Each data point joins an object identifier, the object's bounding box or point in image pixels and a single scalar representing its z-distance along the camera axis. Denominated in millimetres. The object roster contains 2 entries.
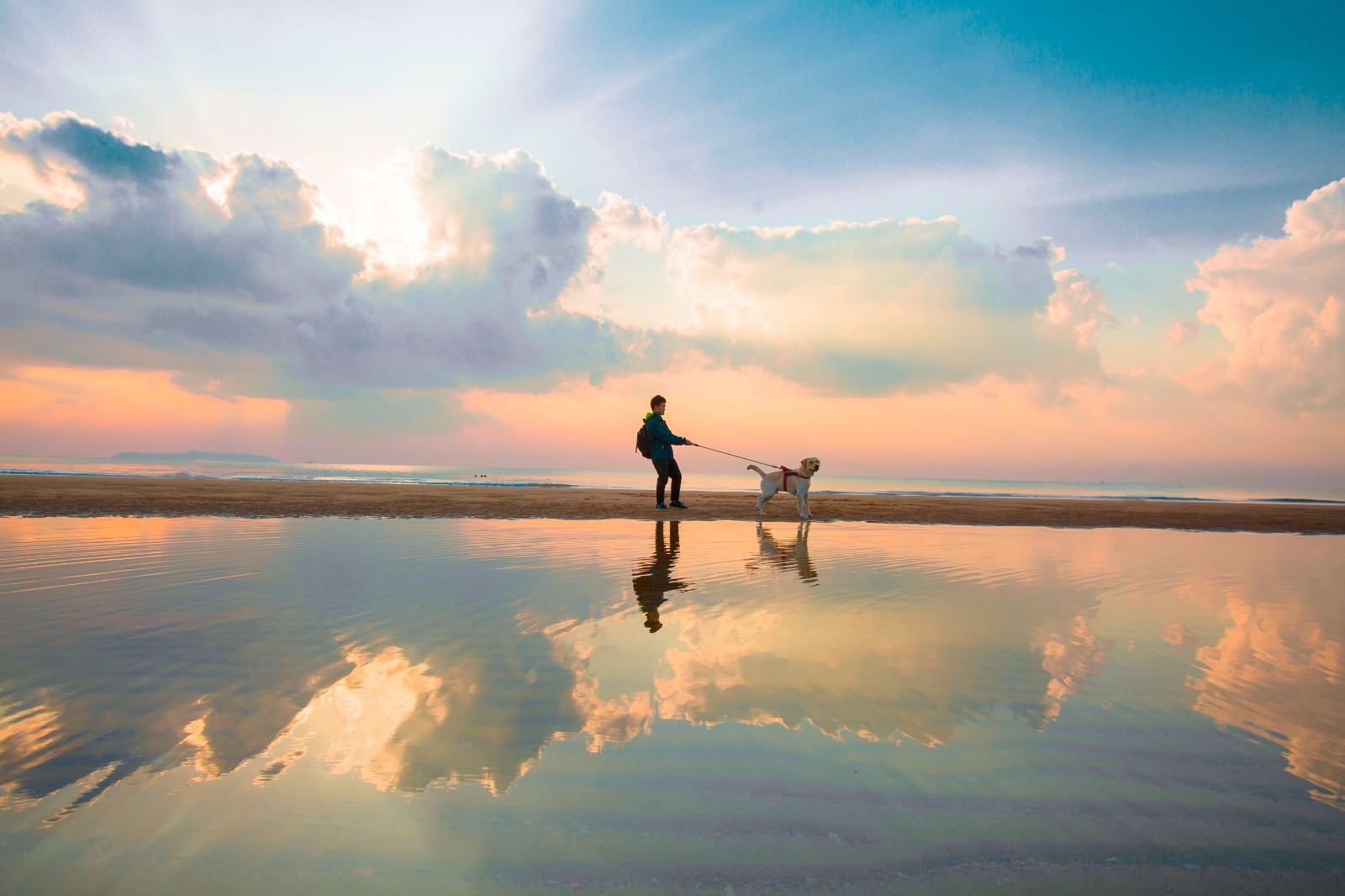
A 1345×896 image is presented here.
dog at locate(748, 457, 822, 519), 17250
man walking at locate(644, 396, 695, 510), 17562
